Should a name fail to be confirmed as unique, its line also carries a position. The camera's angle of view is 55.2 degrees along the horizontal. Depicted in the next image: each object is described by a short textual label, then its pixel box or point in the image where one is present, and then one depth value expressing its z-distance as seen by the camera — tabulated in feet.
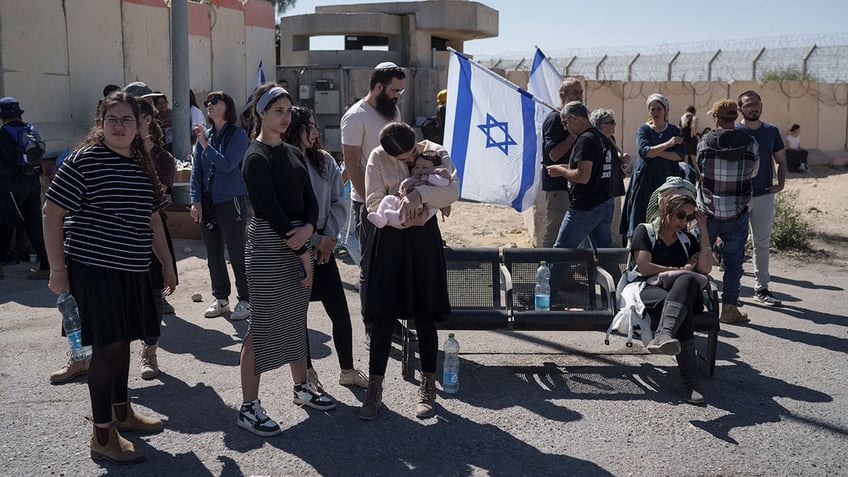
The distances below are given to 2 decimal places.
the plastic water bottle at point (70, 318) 16.74
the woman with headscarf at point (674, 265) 16.43
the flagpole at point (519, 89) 22.38
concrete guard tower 63.21
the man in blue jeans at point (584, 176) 20.56
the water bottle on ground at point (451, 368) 16.84
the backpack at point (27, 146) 27.14
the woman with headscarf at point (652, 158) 23.27
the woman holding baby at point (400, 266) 15.20
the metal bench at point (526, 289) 18.04
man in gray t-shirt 17.90
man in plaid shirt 21.76
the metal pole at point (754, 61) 78.42
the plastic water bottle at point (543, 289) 19.20
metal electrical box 62.49
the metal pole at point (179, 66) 34.04
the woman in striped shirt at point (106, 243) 12.97
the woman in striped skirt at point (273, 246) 14.17
